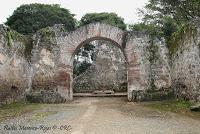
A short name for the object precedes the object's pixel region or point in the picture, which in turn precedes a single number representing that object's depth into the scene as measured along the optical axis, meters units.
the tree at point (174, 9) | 20.38
